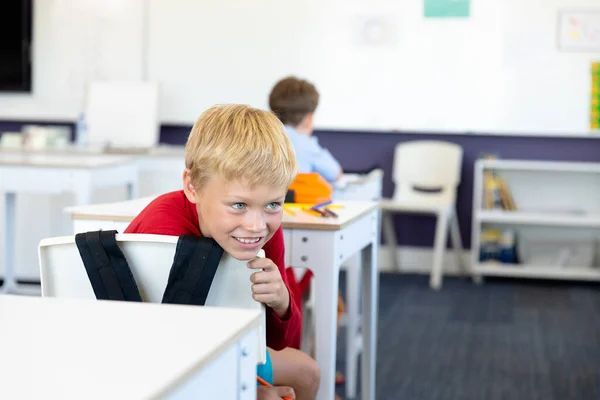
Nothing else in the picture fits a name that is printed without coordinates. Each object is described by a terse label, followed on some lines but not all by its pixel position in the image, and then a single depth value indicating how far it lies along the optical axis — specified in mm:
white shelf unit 5750
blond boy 1635
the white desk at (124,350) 926
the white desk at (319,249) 2386
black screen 6371
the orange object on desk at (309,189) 2848
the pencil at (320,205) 2630
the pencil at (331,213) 2539
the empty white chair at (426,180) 5922
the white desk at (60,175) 4191
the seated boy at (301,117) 3652
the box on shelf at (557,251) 5895
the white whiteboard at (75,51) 6309
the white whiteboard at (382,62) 5863
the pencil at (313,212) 2568
